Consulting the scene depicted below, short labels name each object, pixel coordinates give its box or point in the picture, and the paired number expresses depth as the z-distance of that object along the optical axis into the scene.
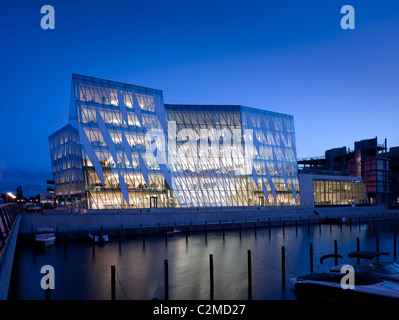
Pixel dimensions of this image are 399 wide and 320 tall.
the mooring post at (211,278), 16.72
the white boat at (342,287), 14.65
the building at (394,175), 114.94
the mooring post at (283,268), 20.30
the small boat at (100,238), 37.67
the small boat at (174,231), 45.17
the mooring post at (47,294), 14.88
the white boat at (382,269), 16.78
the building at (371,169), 97.88
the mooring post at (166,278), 16.00
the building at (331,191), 82.94
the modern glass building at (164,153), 58.72
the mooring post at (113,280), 14.97
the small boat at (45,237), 34.59
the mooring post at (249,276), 18.53
